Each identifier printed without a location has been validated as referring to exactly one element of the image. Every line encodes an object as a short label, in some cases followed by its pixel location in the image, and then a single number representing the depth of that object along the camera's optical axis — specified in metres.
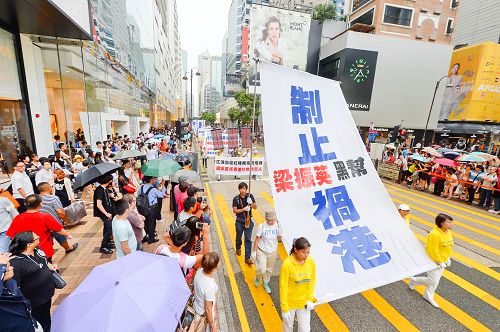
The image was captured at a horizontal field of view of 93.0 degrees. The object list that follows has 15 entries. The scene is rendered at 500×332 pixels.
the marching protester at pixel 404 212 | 4.73
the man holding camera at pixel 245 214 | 5.17
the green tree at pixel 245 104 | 41.03
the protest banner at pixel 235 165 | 12.96
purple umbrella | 1.86
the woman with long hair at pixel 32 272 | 2.63
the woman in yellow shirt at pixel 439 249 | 4.25
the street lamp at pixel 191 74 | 20.03
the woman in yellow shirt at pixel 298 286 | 3.09
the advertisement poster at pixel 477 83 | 32.66
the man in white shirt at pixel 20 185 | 5.84
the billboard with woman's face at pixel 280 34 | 40.03
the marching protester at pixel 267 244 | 4.34
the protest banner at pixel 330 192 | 3.51
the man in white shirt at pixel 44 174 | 6.68
